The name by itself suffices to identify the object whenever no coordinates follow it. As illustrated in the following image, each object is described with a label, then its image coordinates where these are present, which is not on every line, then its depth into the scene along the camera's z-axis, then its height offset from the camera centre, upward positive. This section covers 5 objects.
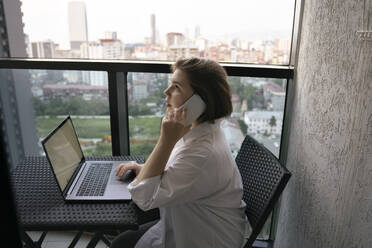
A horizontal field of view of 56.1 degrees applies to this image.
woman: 1.39 -0.55
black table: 1.42 -0.74
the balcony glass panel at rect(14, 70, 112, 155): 2.25 -0.45
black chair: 1.47 -0.64
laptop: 1.59 -0.70
